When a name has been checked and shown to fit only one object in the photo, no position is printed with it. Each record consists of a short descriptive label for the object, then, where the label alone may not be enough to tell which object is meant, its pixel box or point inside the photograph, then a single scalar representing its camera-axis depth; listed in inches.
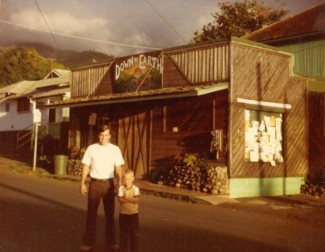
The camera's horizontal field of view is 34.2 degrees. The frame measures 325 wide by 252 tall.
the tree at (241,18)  1642.5
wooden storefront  730.8
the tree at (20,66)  2704.2
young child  289.9
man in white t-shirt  310.8
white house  1476.4
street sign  936.3
